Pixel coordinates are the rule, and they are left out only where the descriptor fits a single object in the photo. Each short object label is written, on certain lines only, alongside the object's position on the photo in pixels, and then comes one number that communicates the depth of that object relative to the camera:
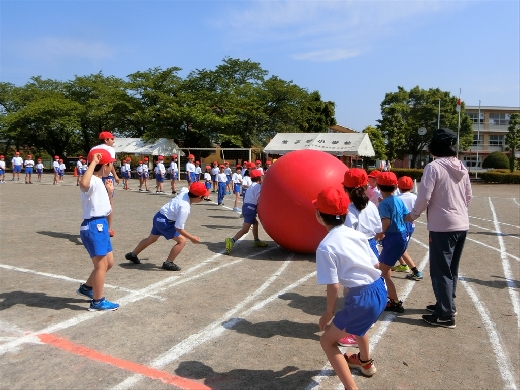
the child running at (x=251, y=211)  9.44
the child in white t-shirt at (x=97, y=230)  5.20
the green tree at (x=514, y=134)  49.55
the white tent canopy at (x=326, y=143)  37.78
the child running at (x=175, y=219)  6.97
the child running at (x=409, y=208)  7.12
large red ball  7.80
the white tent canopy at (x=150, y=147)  43.53
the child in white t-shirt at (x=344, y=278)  3.35
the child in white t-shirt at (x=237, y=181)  16.84
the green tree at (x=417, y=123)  53.56
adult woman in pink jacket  5.07
